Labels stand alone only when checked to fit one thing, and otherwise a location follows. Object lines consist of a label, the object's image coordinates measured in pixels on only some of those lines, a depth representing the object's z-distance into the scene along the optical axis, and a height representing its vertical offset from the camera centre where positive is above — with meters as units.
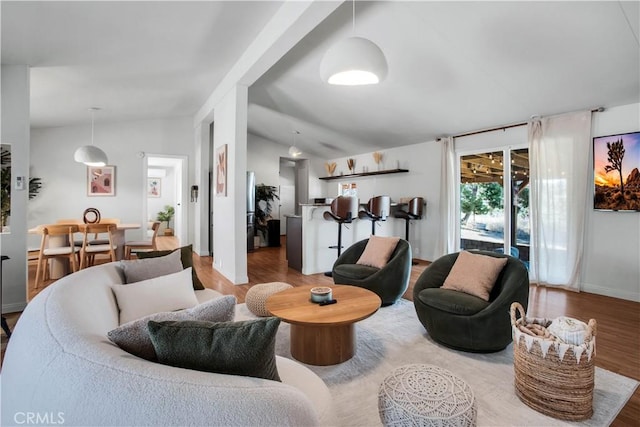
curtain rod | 3.99 +1.38
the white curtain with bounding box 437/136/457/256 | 5.73 +0.32
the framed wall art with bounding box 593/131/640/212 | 3.74 +0.51
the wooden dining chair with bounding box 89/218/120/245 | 5.10 -0.45
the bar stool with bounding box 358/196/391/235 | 5.25 +0.10
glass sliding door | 4.94 +0.20
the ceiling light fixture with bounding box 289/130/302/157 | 7.24 +1.44
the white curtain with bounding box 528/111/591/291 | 4.12 +0.27
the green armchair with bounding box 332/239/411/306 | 3.38 -0.68
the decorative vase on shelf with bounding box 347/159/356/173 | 8.12 +1.30
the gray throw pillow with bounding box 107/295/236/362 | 1.02 -0.41
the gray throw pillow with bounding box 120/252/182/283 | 2.16 -0.39
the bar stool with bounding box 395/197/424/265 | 6.00 +0.05
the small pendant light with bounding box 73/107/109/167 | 4.92 +0.94
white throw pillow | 1.83 -0.51
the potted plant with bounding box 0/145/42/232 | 3.38 +0.30
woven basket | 1.69 -0.90
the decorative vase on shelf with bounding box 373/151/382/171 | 7.27 +1.31
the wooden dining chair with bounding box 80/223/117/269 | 4.39 -0.49
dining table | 4.55 -0.59
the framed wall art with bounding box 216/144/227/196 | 4.82 +0.71
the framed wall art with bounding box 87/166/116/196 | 6.32 +0.69
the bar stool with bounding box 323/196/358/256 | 4.76 +0.09
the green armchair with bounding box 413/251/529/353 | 2.30 -0.76
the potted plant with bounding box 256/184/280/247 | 8.20 +0.24
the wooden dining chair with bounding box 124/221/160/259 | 5.30 -0.54
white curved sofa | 0.71 -0.44
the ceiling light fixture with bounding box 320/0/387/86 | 2.00 +1.01
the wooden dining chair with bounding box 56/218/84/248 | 5.24 -0.13
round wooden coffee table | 2.08 -0.70
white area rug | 1.74 -1.10
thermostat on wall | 3.40 +0.35
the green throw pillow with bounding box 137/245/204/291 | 2.53 -0.35
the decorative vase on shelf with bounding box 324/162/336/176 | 8.84 +1.33
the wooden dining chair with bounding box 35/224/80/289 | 4.08 -0.49
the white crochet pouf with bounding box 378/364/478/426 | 1.34 -0.84
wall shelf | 6.72 +0.98
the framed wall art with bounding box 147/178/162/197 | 10.83 +0.97
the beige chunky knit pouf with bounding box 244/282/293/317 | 3.09 -0.83
